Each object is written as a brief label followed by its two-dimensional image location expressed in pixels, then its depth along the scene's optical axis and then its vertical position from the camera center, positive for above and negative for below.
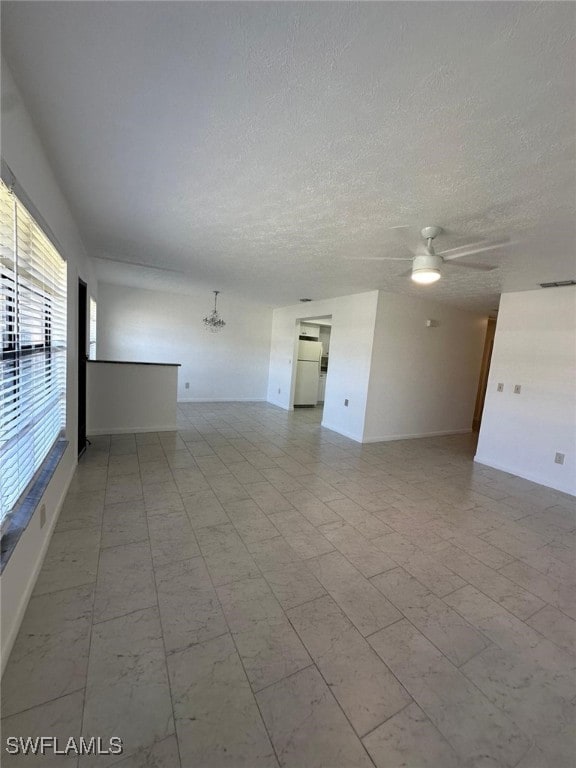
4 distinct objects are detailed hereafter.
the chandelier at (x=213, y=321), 7.00 +0.42
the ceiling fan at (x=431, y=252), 2.41 +0.82
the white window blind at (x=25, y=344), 1.41 -0.10
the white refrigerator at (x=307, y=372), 7.27 -0.53
